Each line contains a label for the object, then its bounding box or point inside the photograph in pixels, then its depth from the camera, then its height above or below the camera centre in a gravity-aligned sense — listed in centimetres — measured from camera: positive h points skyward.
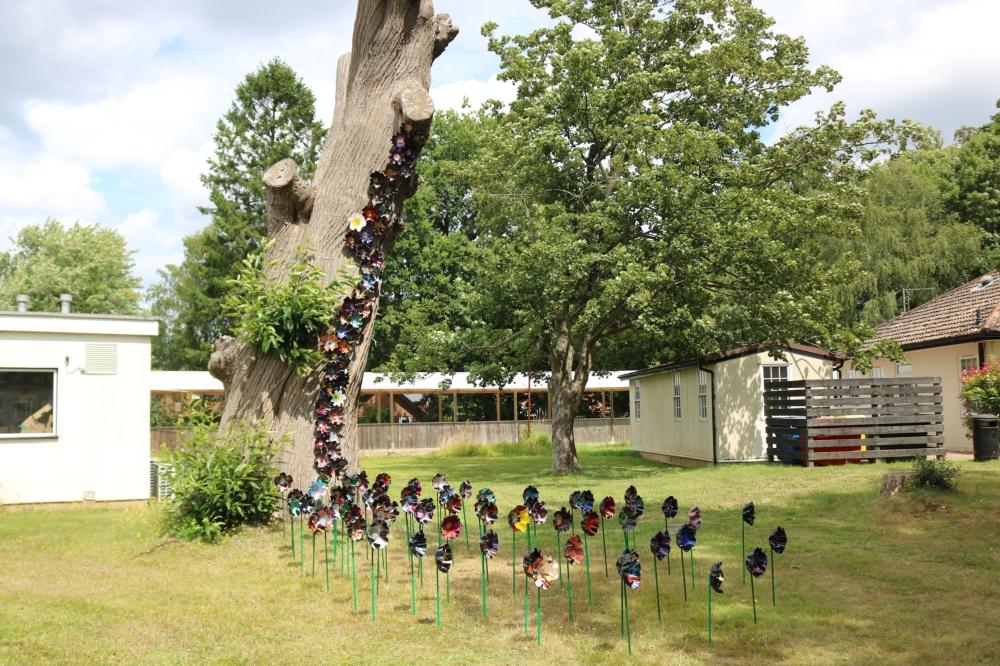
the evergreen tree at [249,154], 3966 +1106
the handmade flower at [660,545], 575 -94
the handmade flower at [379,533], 652 -94
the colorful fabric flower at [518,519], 637 -84
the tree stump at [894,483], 1086 -110
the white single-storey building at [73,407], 1248 +3
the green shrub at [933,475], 1054 -99
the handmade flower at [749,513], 670 -88
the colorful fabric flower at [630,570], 529 -101
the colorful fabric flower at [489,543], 605 -95
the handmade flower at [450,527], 618 -86
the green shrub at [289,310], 898 +94
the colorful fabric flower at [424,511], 689 -83
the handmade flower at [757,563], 556 -104
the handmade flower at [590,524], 620 -86
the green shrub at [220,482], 862 -73
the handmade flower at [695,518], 609 -83
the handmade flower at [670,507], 680 -83
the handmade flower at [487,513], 691 -86
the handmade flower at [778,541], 585 -95
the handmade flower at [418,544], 626 -98
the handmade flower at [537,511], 677 -84
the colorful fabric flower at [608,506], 677 -81
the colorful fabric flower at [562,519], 655 -88
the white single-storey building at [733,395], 2009 +2
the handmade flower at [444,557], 588 -101
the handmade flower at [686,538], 576 -91
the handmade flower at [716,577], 534 -108
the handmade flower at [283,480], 848 -71
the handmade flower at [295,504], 795 -87
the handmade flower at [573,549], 574 -96
